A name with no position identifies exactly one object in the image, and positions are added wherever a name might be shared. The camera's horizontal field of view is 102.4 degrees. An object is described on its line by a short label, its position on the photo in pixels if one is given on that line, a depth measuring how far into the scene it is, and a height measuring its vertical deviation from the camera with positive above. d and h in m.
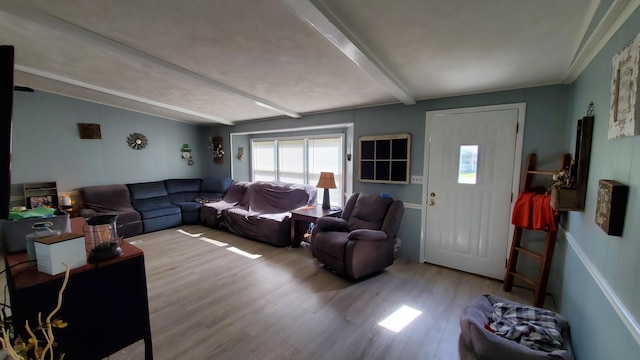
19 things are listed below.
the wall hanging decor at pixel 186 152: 6.10 +0.18
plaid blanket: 1.76 -1.21
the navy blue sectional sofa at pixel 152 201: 4.50 -0.83
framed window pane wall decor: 3.51 +0.04
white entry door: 2.88 -0.29
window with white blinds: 4.58 +0.01
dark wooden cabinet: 1.24 -0.78
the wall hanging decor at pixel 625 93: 1.10 +0.33
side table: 3.75 -0.82
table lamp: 3.99 -0.32
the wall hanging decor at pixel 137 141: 5.18 +0.37
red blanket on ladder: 2.39 -0.48
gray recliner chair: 2.88 -0.91
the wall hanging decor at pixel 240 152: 6.06 +0.18
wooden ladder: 2.39 -0.91
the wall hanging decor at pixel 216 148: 6.12 +0.28
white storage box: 1.29 -0.48
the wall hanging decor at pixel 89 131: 4.52 +0.50
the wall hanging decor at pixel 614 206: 1.20 -0.21
